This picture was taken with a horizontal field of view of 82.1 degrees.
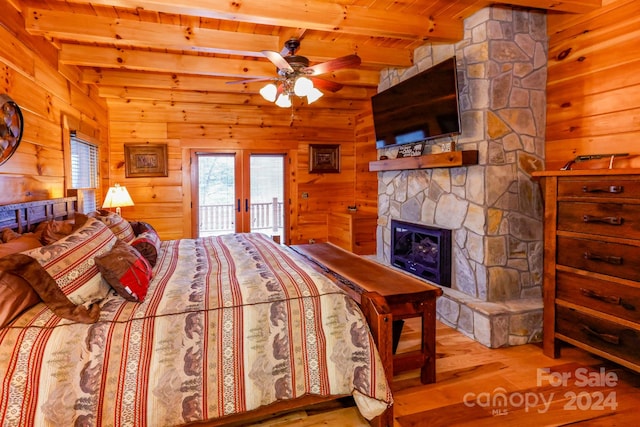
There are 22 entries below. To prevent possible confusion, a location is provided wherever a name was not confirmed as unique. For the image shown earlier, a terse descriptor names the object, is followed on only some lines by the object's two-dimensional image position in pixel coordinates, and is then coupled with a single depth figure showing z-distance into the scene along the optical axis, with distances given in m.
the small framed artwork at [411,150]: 3.87
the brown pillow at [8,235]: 2.05
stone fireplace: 3.09
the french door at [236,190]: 5.83
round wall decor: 2.28
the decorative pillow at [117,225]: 2.93
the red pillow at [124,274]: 1.85
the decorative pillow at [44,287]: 1.59
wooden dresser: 2.21
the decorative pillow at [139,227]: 3.50
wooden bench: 1.96
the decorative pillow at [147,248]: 2.56
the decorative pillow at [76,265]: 1.71
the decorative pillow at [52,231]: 2.27
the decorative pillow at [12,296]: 1.55
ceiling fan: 2.71
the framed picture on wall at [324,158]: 6.25
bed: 1.54
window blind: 3.80
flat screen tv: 3.27
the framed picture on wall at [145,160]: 5.39
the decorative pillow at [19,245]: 1.85
